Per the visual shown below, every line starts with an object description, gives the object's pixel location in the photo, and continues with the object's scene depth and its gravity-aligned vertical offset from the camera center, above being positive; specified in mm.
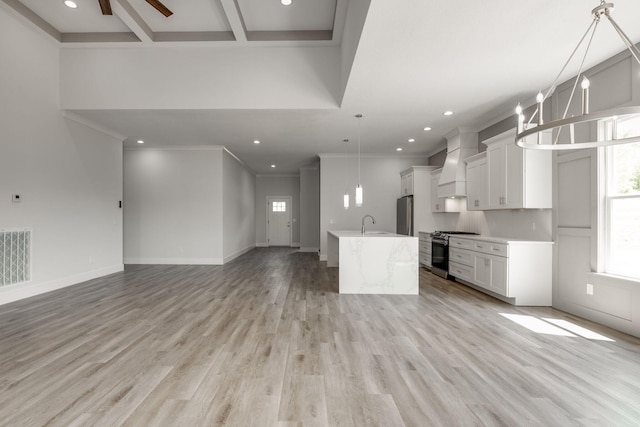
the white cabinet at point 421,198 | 7727 +341
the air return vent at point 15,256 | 4332 -615
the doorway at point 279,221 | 12797 -348
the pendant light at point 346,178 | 8828 +950
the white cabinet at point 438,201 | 6966 +239
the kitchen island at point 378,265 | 4945 -830
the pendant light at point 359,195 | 5330 +290
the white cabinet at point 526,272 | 4305 -818
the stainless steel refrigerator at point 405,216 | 7789 -100
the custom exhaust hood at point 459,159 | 6246 +1069
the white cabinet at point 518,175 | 4379 +520
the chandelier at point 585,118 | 1596 +491
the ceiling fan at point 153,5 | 3754 +2501
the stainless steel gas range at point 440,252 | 6156 -815
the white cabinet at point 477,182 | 5441 +531
